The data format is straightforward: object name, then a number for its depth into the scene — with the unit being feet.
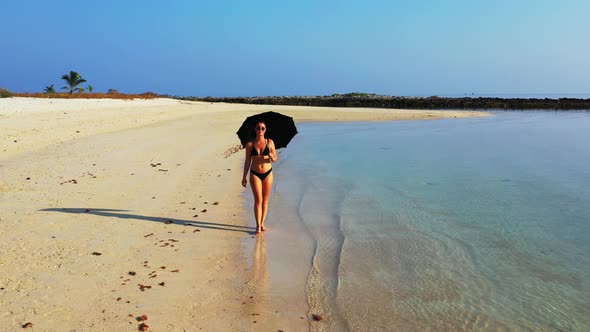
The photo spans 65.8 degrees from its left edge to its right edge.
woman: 24.06
